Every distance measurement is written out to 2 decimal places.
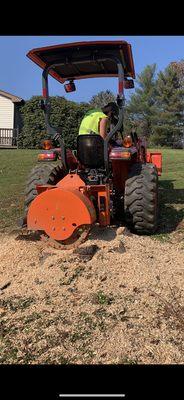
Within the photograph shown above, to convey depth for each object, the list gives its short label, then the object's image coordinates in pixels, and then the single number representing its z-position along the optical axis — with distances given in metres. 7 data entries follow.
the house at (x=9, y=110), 32.78
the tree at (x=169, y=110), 42.62
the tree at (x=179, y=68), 44.28
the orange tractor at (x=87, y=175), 5.12
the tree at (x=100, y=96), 59.66
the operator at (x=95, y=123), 6.36
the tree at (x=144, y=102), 45.31
